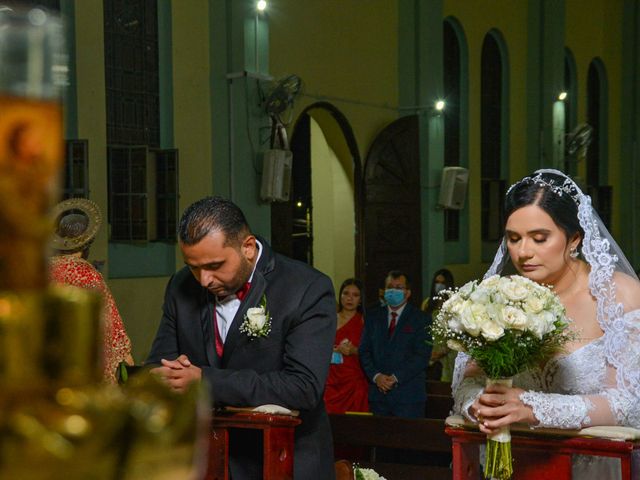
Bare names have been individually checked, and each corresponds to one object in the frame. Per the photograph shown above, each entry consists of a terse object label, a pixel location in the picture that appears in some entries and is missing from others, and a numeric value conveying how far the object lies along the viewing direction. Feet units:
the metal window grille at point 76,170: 30.30
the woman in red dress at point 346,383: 26.78
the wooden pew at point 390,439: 20.33
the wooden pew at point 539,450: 9.87
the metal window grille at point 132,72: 33.42
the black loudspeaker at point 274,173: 37.88
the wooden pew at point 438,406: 26.66
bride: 10.55
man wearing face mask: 25.77
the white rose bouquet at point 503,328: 9.79
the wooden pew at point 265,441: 10.14
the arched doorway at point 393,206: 47.62
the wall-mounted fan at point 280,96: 38.52
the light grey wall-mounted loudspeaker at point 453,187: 50.19
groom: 10.18
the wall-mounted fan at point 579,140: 59.88
